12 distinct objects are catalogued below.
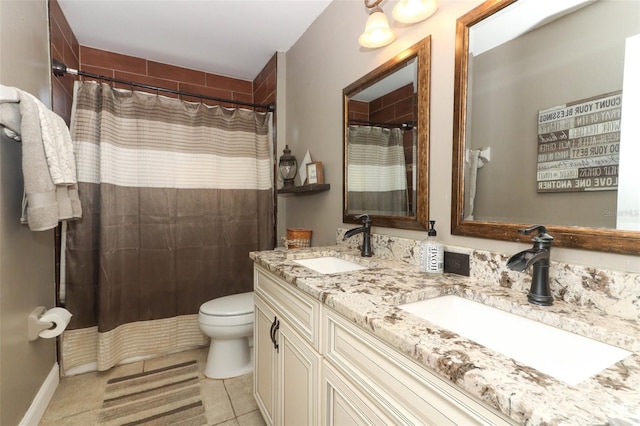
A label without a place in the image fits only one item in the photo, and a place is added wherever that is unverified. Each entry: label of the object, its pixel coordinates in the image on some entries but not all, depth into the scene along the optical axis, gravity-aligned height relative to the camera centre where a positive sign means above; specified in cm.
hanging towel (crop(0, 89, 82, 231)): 118 +18
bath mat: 152 -114
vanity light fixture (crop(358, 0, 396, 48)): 125 +74
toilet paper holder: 141 -62
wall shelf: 184 +7
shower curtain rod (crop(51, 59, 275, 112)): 174 +79
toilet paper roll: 147 -63
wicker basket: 199 -26
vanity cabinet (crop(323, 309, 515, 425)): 50 -39
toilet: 181 -84
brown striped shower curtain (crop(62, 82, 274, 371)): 190 -13
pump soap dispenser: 105 -20
